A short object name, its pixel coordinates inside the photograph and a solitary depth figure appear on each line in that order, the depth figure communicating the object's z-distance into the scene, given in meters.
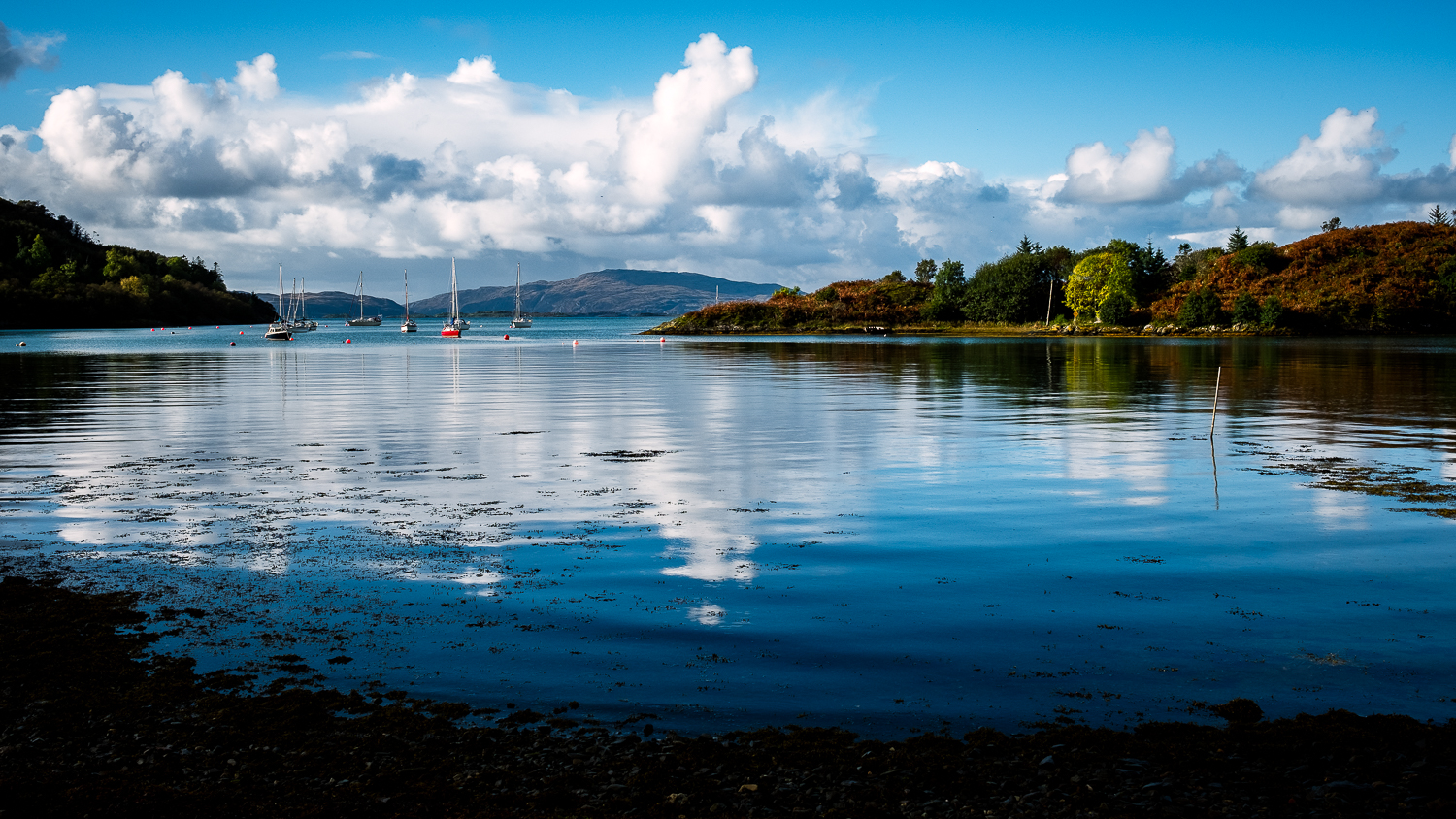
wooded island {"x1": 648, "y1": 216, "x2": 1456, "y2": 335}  141.25
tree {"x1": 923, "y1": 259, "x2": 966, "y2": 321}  195.35
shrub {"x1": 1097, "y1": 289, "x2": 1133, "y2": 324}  158.38
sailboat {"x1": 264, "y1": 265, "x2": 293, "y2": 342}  144.41
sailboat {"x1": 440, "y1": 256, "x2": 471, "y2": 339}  174.75
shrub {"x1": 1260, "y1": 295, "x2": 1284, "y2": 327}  139.00
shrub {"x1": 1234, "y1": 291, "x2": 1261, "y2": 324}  142.62
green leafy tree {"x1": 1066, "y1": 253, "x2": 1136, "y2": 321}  159.25
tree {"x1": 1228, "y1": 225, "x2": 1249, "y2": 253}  181.75
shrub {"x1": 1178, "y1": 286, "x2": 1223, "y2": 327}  147.25
